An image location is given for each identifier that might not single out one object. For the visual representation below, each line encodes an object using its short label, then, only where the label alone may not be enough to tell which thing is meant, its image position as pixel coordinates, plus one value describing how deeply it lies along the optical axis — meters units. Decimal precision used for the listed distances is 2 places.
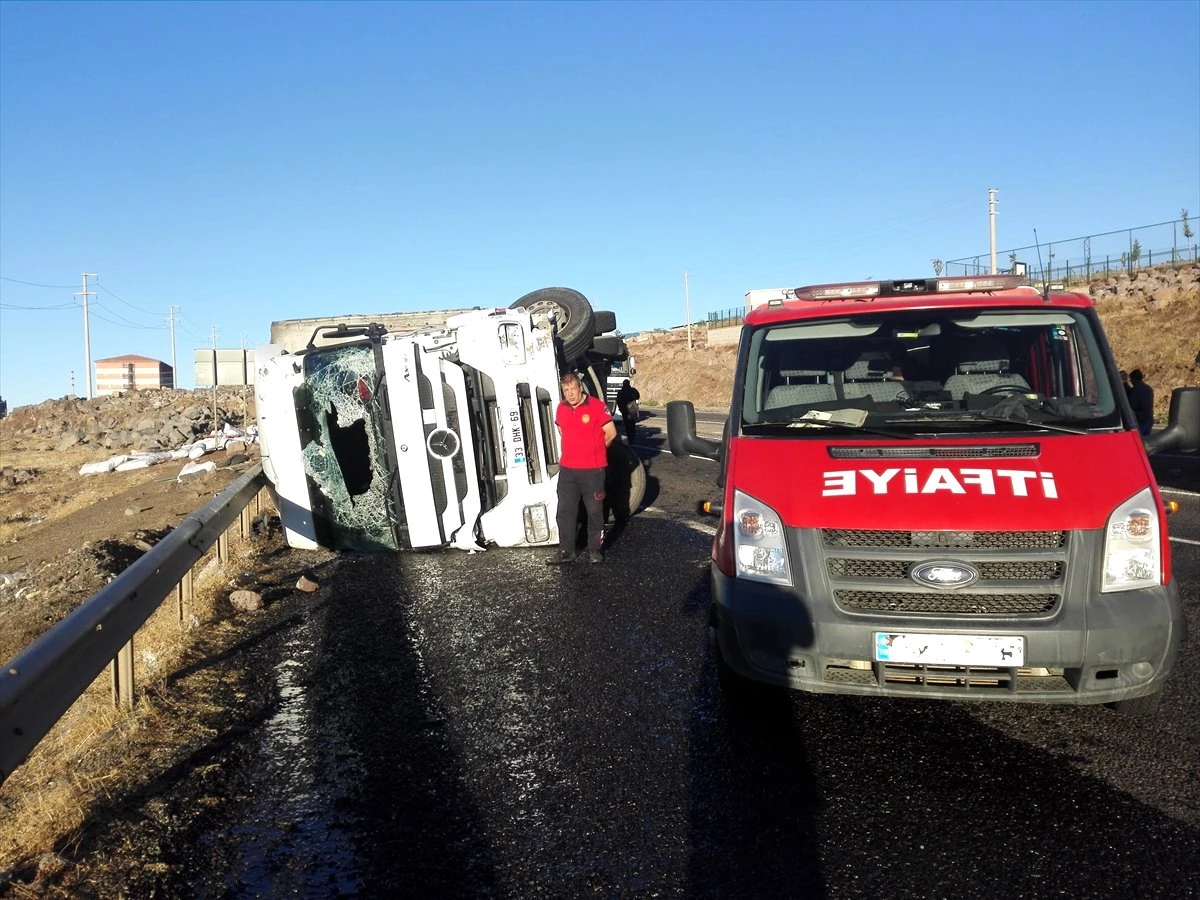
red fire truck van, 4.15
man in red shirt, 8.95
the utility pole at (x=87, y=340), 78.43
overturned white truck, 9.12
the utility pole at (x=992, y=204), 48.93
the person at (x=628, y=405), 19.17
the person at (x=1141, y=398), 13.91
